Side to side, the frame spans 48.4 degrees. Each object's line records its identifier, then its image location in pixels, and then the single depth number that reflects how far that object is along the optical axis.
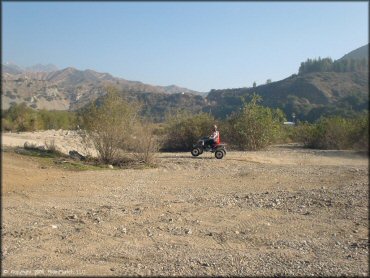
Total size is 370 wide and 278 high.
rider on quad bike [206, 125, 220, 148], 18.97
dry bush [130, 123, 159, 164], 15.76
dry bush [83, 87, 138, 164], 15.48
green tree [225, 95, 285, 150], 23.34
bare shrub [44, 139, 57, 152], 17.38
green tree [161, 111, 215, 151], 24.81
